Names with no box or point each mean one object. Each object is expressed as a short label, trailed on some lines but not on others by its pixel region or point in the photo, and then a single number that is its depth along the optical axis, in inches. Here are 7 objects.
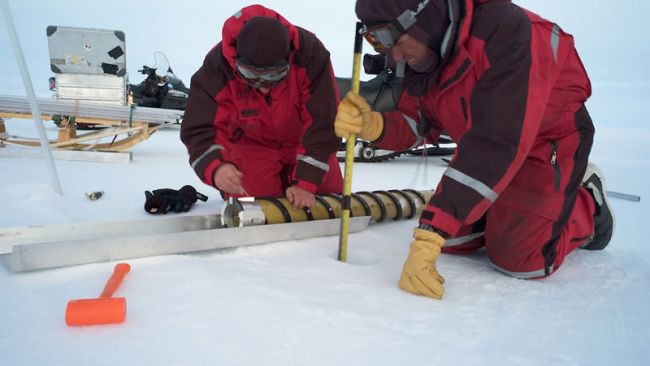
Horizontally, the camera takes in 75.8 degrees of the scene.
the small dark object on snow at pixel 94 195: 93.9
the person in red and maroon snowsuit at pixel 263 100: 69.0
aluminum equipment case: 217.5
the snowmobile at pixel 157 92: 319.0
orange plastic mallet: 37.7
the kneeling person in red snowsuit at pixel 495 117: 48.0
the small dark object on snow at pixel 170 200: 87.7
